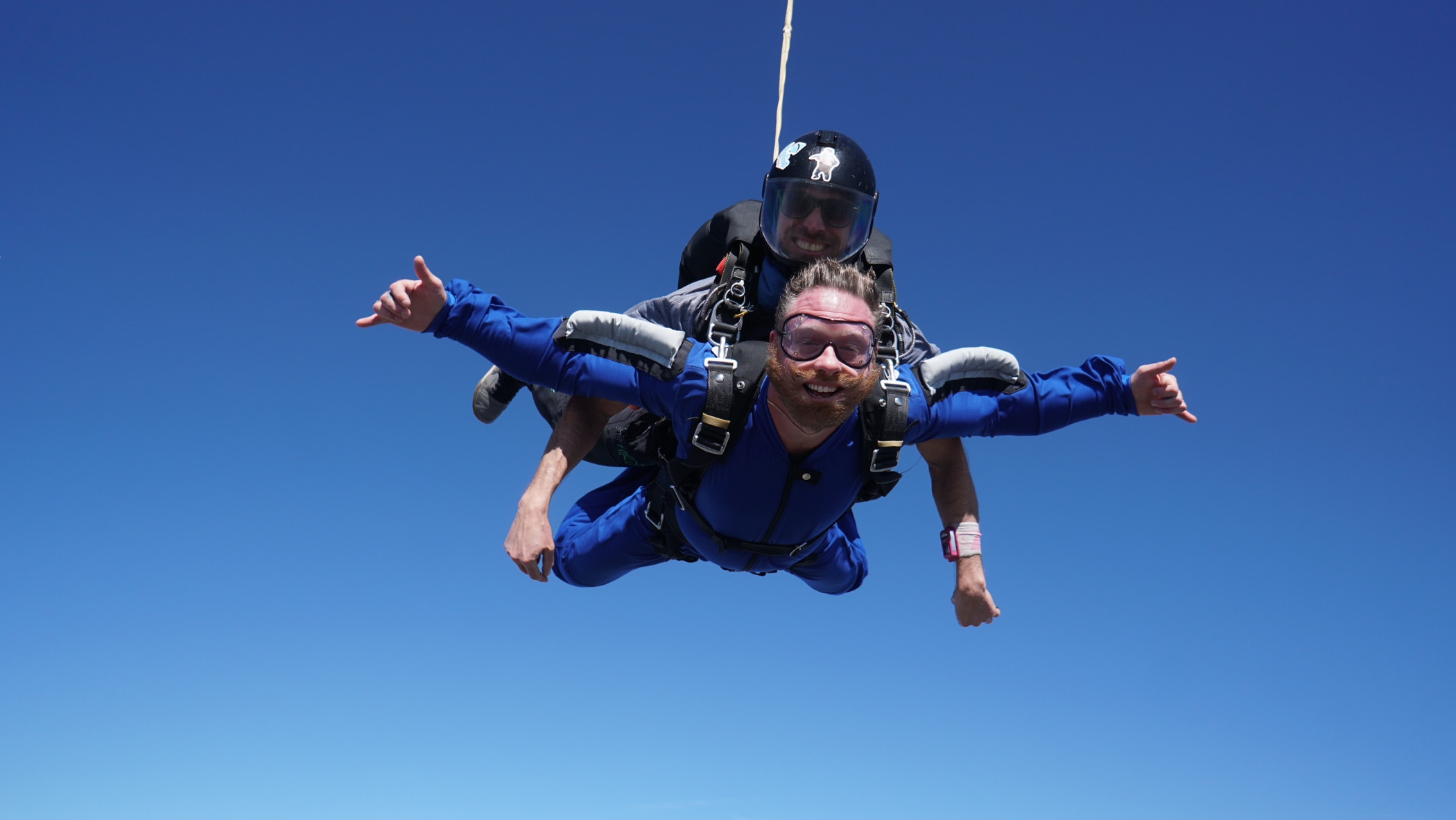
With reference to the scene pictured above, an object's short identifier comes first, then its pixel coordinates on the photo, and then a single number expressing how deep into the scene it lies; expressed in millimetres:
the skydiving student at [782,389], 3850
